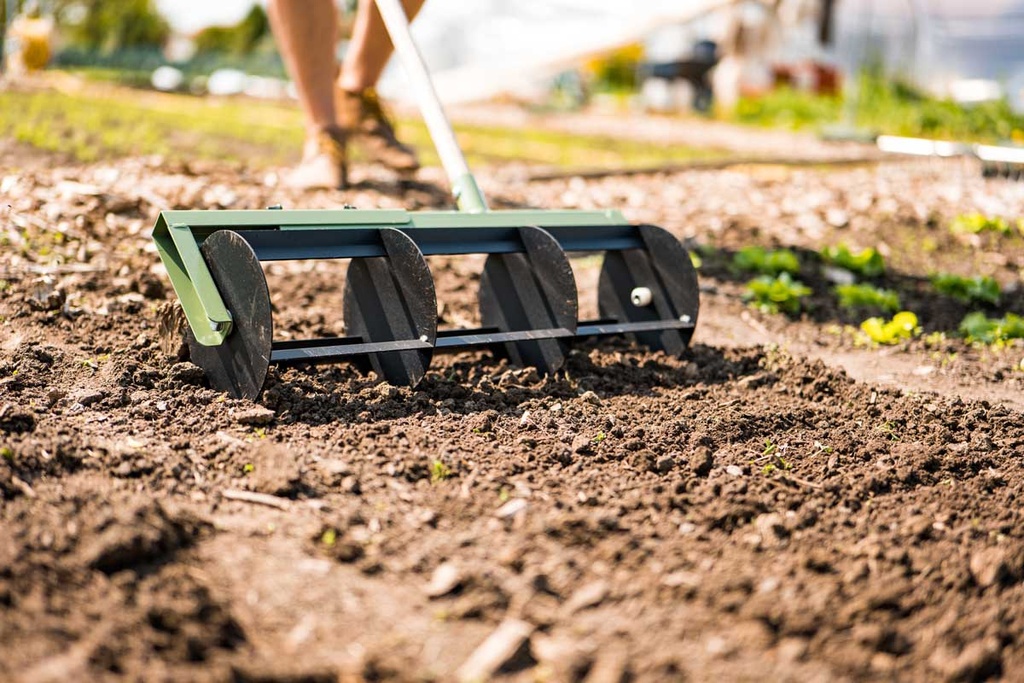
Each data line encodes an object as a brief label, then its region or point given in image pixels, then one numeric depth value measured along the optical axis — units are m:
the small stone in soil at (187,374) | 2.87
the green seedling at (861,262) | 4.86
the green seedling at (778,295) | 4.29
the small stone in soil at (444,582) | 1.92
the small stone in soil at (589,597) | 1.90
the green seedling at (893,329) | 4.01
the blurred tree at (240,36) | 25.11
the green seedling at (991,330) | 4.05
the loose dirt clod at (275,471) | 2.27
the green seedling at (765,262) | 4.68
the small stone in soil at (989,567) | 2.07
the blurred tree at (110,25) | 21.12
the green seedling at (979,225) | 5.48
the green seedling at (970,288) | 4.51
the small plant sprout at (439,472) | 2.41
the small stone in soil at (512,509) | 2.22
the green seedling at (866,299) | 4.37
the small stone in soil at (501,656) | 1.70
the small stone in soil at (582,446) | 2.64
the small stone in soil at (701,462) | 2.53
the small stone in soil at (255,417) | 2.63
